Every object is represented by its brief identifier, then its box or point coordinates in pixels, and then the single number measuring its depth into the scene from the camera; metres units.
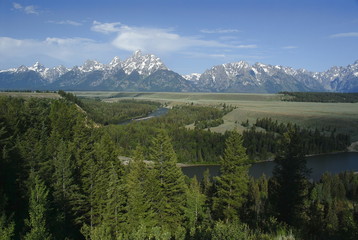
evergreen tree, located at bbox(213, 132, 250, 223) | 28.33
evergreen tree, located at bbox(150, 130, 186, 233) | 29.28
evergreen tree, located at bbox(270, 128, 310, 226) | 26.61
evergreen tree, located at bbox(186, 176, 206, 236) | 31.02
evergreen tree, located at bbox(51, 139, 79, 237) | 27.22
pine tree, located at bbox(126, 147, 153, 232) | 26.47
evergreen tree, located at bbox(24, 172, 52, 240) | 17.73
